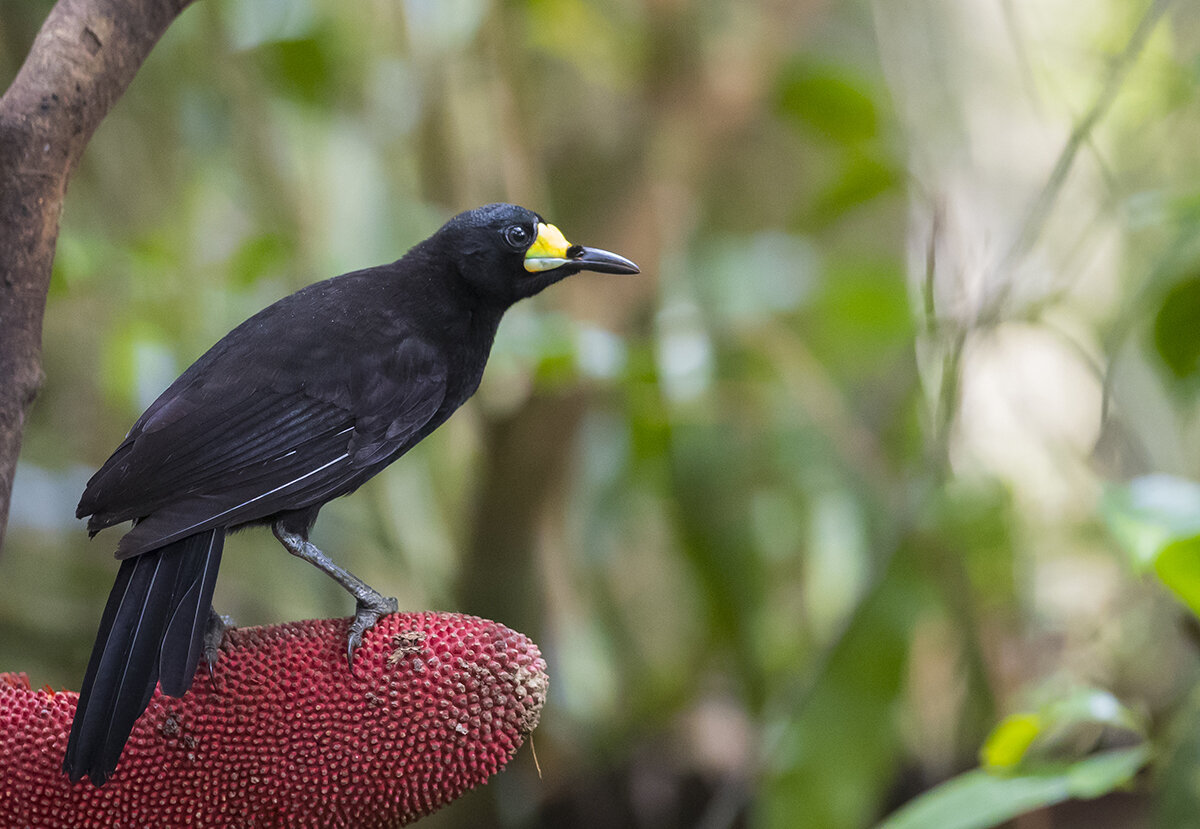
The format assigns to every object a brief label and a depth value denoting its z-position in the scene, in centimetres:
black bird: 513
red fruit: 515
